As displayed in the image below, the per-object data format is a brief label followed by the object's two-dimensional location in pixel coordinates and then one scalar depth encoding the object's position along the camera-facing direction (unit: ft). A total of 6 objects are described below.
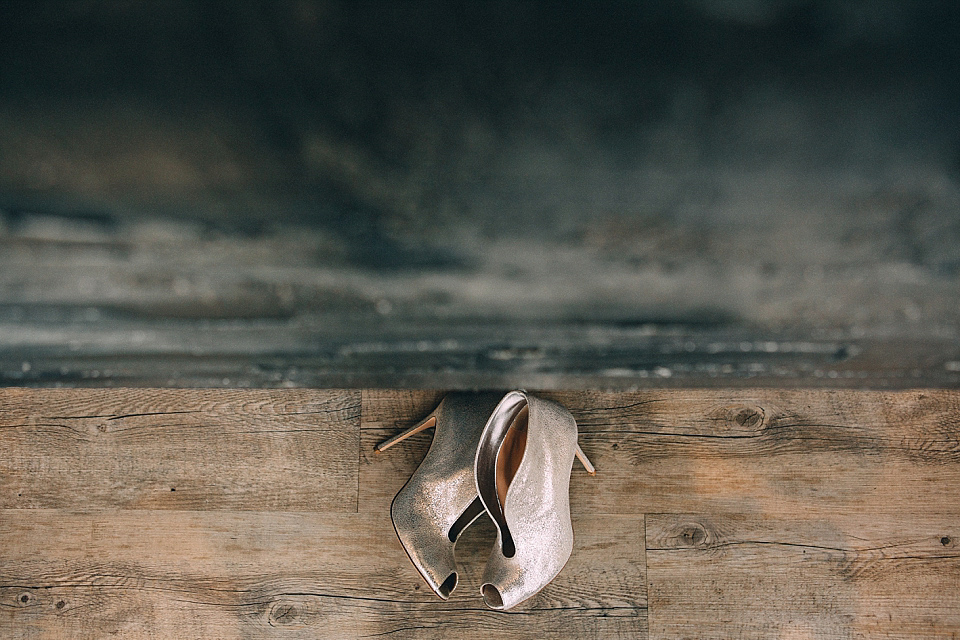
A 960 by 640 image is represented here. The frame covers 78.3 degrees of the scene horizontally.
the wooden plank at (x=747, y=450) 2.83
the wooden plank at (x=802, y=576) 2.83
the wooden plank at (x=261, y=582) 2.87
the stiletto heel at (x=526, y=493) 2.35
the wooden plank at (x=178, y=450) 2.90
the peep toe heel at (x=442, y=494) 2.55
